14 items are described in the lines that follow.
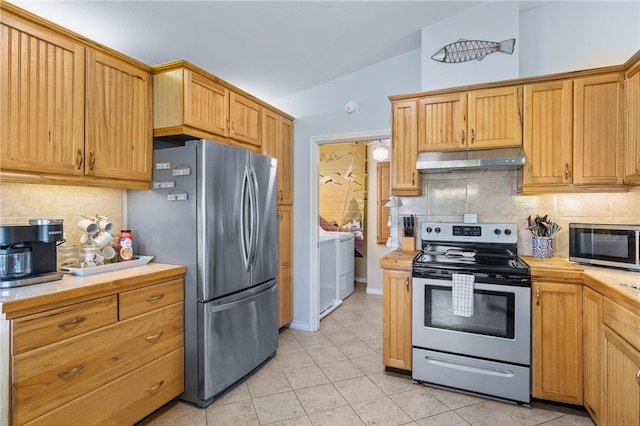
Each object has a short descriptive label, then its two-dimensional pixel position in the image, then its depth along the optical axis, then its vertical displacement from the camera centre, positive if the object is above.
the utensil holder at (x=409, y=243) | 2.96 -0.27
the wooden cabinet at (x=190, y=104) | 2.19 +0.78
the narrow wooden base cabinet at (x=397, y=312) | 2.48 -0.76
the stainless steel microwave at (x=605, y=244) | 2.01 -0.20
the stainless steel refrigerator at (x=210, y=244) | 2.13 -0.21
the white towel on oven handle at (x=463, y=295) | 2.22 -0.56
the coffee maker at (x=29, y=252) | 1.58 -0.20
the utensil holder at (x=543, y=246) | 2.51 -0.25
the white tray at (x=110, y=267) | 1.86 -0.33
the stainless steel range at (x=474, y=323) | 2.17 -0.77
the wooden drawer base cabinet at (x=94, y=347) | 1.38 -0.68
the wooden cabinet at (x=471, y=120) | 2.47 +0.75
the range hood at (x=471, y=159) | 2.35 +0.41
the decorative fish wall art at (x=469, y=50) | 2.65 +1.37
